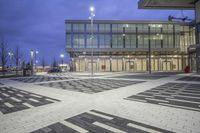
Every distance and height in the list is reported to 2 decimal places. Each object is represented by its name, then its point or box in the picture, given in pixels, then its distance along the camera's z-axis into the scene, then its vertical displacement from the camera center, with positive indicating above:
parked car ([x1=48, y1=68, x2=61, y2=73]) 40.87 -1.10
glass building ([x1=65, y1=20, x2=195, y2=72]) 40.62 +6.78
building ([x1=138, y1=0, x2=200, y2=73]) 21.78 +10.39
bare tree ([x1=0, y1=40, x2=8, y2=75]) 29.09 +4.26
